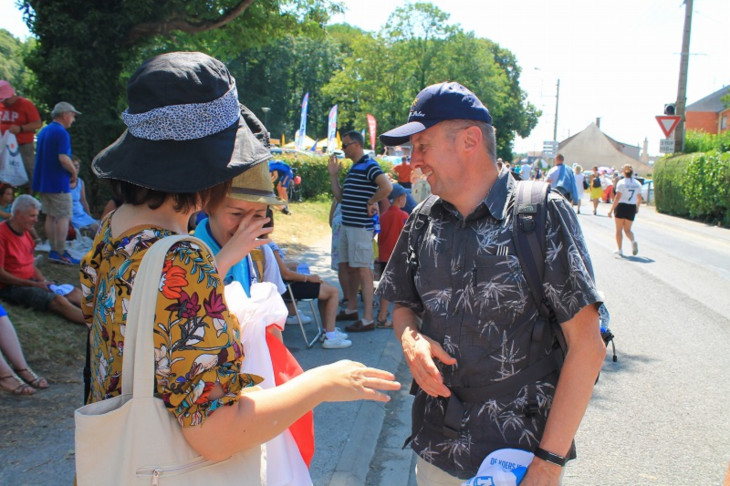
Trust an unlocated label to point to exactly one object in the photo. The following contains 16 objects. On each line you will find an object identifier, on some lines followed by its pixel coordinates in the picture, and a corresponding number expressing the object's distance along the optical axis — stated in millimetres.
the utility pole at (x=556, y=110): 51981
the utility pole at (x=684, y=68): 23062
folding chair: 6398
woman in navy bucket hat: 1321
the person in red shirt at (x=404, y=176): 12984
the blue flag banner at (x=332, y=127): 30572
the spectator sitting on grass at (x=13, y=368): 4609
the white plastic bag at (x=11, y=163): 8289
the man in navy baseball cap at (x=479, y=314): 1799
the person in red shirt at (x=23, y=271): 6117
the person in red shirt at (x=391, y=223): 7715
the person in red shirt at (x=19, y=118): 8531
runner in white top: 13188
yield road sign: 21844
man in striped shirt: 7141
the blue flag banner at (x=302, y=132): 32156
